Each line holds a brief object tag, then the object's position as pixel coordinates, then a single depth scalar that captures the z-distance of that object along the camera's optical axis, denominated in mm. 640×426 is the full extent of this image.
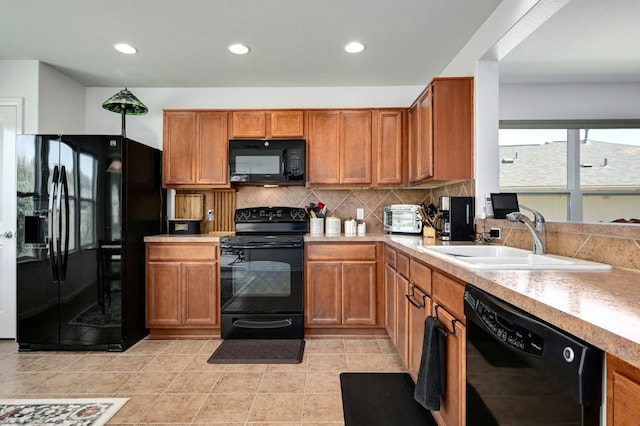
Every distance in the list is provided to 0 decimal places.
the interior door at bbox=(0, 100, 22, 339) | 3029
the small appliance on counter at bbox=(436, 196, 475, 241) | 2471
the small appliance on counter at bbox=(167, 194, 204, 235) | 3568
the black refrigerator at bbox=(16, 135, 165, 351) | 2748
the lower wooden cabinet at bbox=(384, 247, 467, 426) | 1369
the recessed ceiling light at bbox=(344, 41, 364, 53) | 2693
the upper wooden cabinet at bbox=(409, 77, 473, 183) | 2498
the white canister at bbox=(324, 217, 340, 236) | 3359
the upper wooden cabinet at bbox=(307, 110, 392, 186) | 3326
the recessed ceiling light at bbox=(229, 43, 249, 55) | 2732
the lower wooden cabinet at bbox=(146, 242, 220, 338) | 3033
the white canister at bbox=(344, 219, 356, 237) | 3406
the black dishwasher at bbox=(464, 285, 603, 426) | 691
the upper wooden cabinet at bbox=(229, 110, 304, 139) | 3344
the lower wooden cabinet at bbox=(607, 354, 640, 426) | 601
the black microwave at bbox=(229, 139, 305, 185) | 3271
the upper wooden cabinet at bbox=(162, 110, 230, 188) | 3352
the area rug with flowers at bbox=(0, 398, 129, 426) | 1842
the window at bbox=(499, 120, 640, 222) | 2408
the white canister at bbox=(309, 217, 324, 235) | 3391
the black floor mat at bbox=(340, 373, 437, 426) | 1847
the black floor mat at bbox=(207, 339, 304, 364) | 2575
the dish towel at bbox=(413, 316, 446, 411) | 1529
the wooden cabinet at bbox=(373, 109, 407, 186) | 3316
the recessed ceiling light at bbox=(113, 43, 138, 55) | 2744
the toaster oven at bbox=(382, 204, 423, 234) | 3051
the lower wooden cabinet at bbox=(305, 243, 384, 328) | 3012
